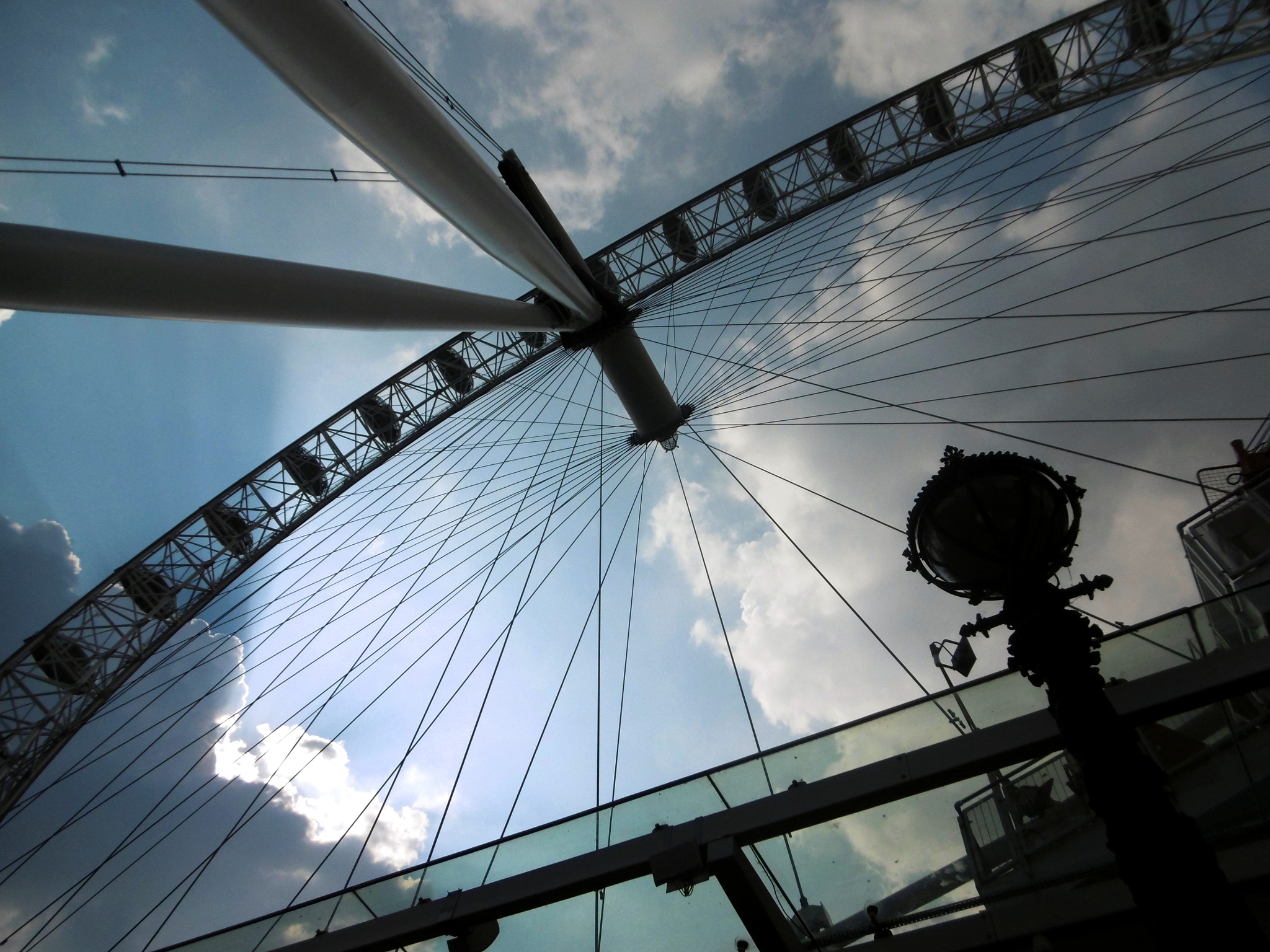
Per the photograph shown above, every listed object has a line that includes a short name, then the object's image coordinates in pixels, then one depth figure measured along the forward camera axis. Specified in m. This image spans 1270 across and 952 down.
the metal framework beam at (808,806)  4.41
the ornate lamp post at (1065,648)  2.81
